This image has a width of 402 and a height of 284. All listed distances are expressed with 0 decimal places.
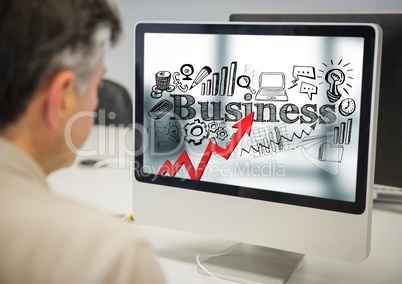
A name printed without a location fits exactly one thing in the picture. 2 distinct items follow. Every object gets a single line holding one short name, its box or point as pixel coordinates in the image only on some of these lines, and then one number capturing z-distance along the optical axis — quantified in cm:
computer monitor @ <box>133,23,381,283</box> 114
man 58
